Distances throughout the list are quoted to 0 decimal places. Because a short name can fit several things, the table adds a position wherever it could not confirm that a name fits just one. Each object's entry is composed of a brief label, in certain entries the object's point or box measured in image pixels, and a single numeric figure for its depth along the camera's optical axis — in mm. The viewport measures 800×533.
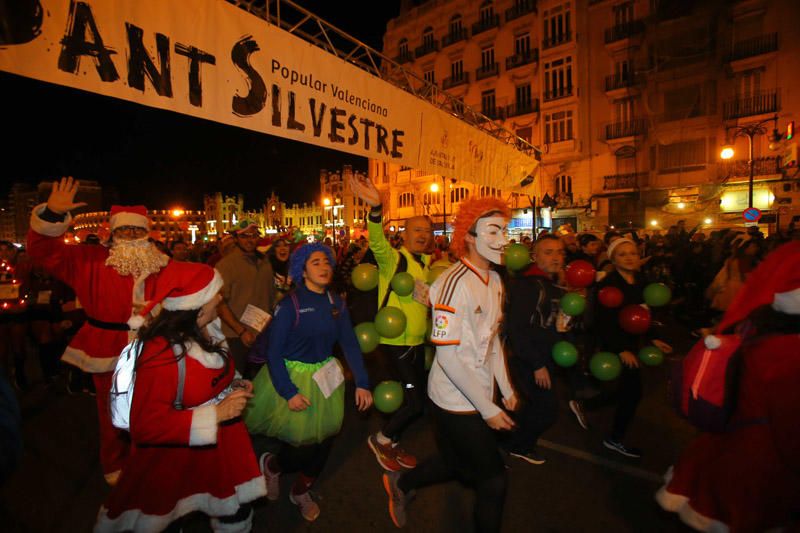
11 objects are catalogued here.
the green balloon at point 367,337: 4191
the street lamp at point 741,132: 16547
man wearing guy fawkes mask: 2322
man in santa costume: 3227
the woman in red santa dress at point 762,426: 1626
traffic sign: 13038
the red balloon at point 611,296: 3938
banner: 3168
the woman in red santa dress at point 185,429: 1906
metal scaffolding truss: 4813
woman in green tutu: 2912
